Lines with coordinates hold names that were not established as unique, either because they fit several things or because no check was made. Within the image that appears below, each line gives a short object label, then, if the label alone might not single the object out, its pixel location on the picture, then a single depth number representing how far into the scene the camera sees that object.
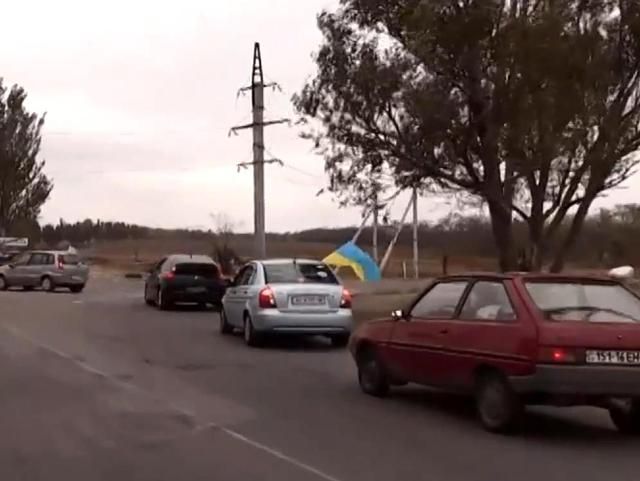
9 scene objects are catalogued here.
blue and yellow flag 49.31
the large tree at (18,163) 70.94
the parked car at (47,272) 42.22
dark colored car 29.91
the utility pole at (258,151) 39.78
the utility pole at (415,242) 52.25
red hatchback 9.85
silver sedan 18.77
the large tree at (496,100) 22.83
